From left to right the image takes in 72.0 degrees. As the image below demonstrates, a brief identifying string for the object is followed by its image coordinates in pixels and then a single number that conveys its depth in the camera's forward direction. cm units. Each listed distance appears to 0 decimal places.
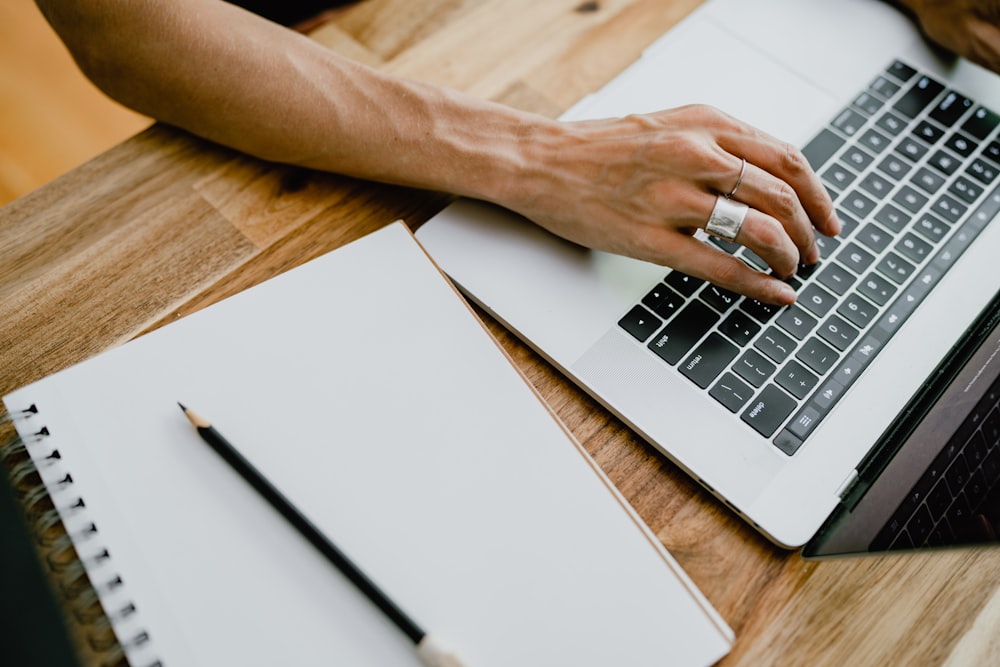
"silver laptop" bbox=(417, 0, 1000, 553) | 49
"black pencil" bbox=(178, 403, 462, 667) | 40
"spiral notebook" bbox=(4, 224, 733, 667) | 42
